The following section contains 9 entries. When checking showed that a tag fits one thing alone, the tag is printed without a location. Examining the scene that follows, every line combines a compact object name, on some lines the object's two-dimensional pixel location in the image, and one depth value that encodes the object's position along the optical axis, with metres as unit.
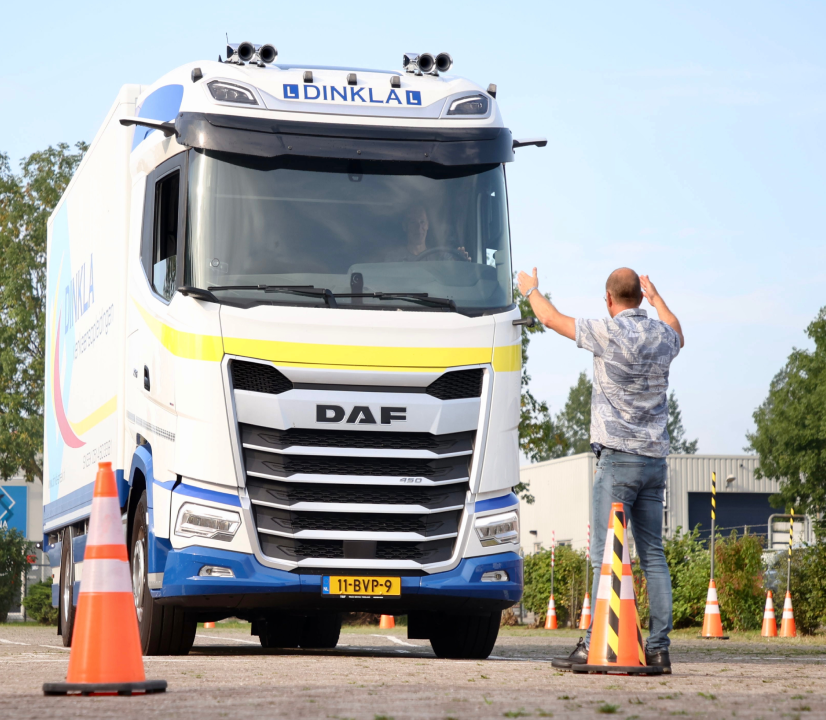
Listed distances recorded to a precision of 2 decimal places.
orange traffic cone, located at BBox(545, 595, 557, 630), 29.91
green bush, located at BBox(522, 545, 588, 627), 31.34
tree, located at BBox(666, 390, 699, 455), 127.06
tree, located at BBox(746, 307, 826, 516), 52.81
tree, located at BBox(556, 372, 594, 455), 120.62
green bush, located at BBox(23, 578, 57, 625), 33.66
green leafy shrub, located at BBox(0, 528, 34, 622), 35.94
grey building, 55.88
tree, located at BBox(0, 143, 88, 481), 39.25
